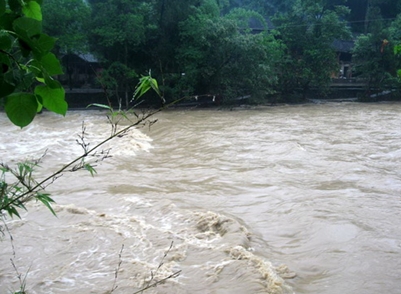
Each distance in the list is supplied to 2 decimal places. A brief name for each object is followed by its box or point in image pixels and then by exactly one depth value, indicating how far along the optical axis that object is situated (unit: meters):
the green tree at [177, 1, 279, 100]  17.83
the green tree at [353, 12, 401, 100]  22.28
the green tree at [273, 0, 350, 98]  21.70
